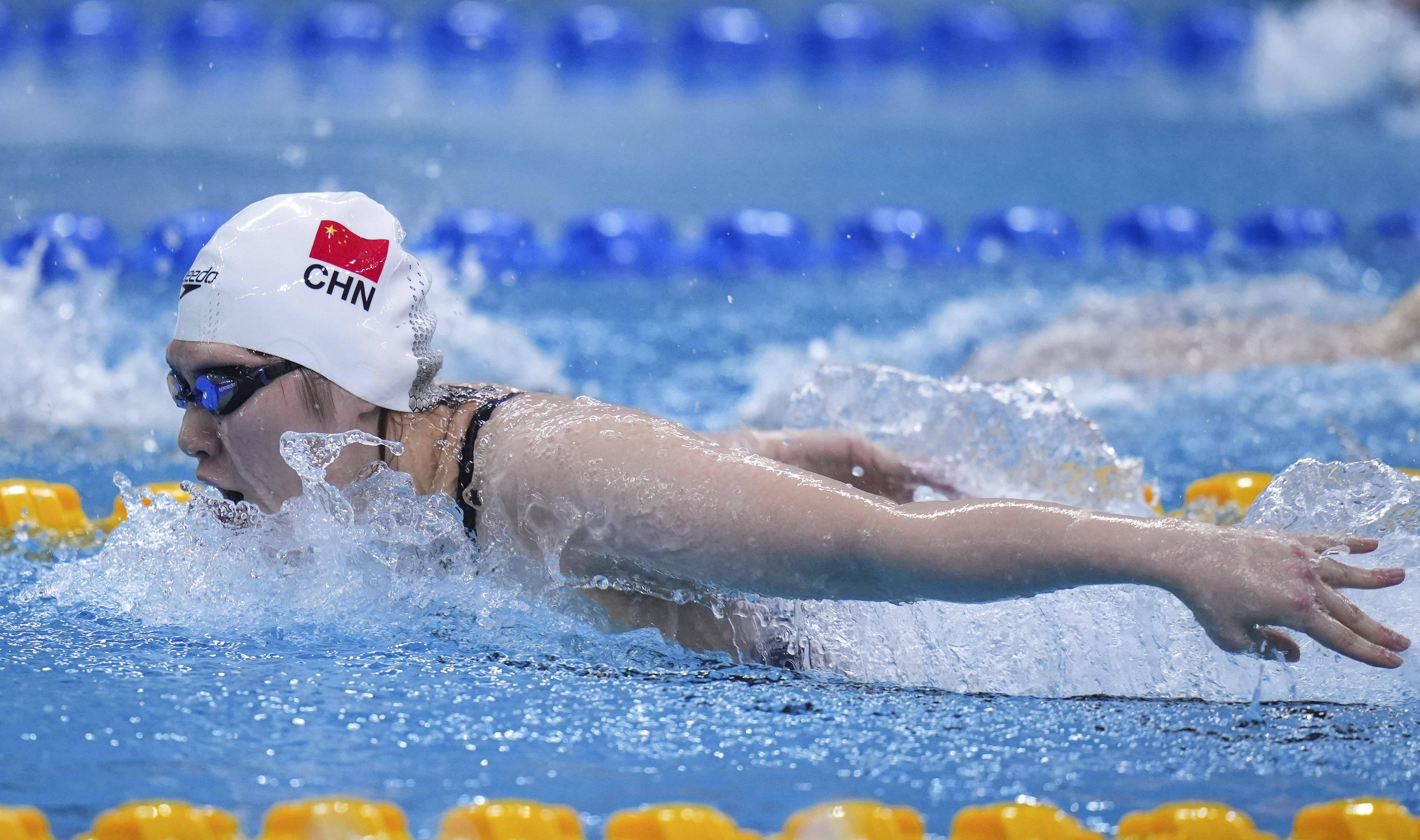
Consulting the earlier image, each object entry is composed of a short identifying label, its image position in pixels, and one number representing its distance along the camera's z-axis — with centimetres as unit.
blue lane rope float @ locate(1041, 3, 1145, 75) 1808
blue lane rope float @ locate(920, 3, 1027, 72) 1797
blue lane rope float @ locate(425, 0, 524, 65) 1698
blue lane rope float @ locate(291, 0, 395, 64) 1653
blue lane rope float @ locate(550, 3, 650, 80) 1717
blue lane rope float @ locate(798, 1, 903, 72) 1780
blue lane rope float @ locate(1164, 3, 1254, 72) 1811
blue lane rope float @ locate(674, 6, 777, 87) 1741
